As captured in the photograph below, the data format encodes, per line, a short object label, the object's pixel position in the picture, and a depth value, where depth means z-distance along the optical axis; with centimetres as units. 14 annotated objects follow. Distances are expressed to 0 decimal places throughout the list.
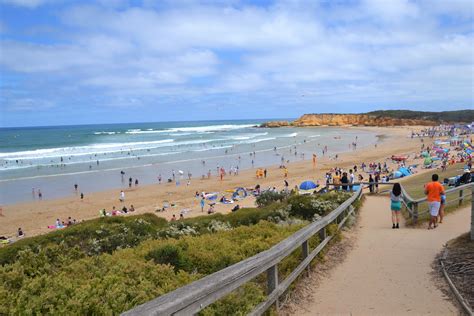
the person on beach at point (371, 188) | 2027
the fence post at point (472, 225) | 754
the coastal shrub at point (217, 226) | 1042
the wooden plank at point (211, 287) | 247
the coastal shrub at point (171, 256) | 562
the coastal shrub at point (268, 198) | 1855
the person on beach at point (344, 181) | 1942
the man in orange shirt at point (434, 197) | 1000
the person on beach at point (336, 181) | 2033
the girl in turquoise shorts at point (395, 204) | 1045
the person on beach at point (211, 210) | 2352
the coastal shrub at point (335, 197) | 1274
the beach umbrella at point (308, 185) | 2870
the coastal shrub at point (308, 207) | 1137
